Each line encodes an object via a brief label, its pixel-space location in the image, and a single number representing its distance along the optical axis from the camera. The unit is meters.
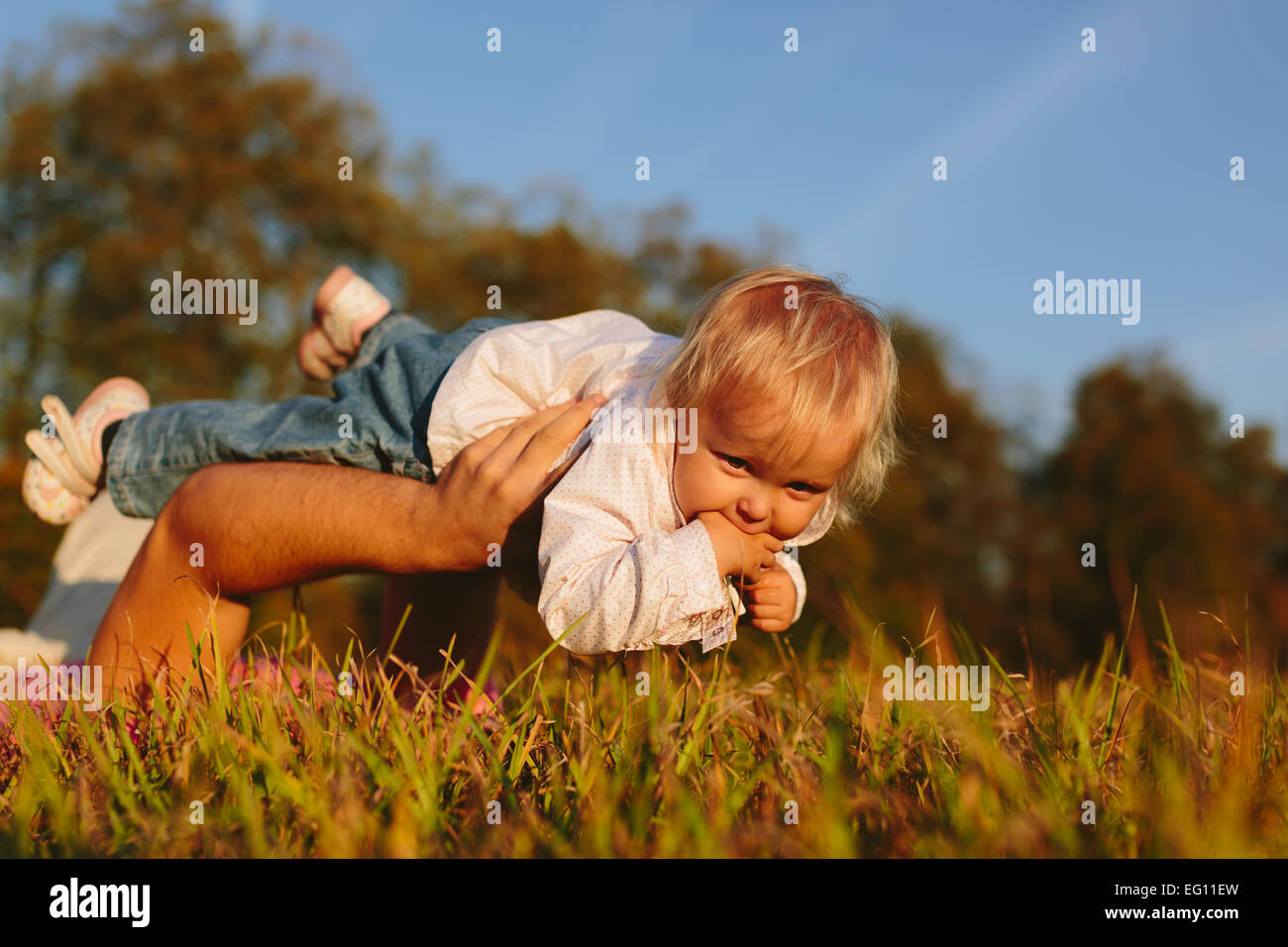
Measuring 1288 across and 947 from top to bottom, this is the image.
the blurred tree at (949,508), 16.22
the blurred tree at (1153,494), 15.45
